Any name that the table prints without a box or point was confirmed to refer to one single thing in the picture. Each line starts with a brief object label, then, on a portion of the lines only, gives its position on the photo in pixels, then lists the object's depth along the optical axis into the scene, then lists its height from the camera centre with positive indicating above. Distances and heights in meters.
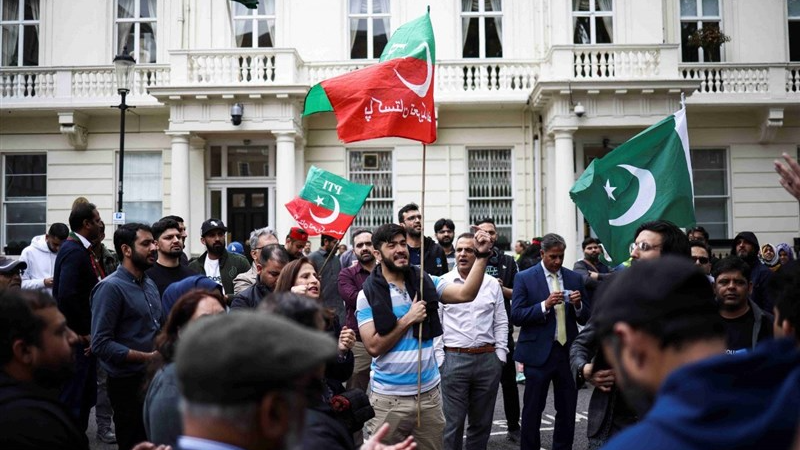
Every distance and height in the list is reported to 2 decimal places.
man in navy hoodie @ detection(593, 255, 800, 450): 1.61 -0.29
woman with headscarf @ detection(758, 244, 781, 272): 11.47 -0.14
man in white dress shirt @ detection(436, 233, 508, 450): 6.55 -0.95
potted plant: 18.11 +5.08
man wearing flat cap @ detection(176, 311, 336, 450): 1.61 -0.28
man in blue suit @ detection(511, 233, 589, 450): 6.59 -0.74
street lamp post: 15.08 +3.67
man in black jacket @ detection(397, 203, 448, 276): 8.46 +0.05
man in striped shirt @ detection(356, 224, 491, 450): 5.20 -0.57
